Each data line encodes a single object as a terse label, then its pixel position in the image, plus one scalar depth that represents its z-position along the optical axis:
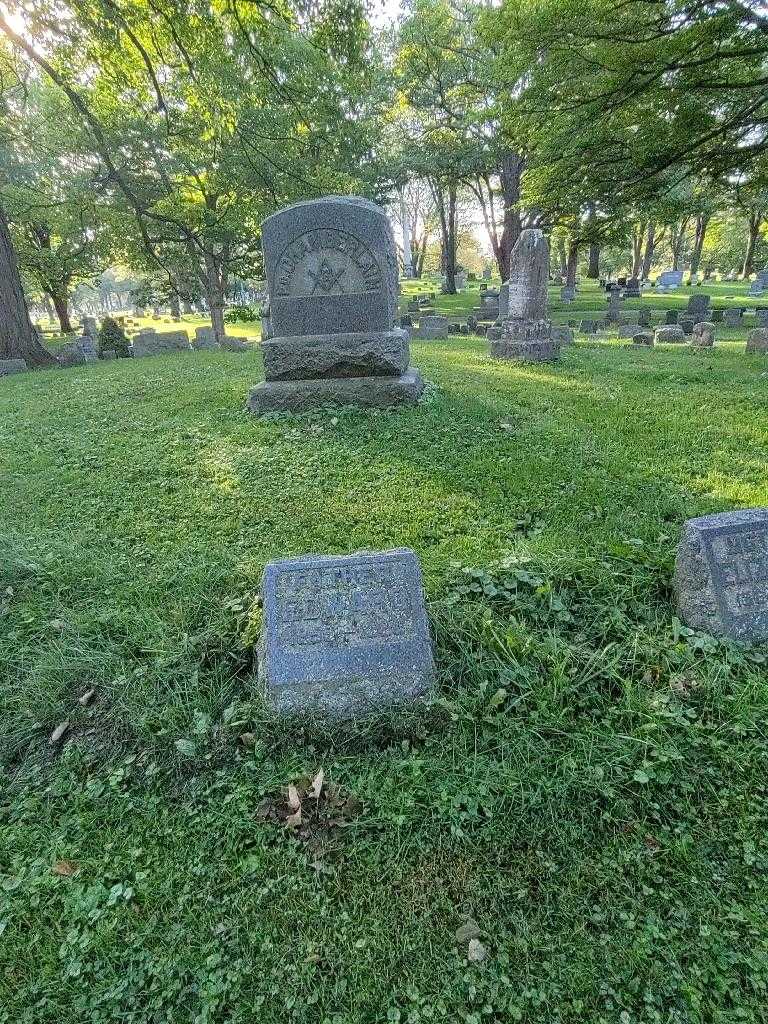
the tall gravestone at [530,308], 9.55
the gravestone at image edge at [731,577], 2.60
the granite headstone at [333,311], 5.89
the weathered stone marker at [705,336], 12.15
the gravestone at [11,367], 11.65
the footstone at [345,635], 2.35
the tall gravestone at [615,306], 19.06
